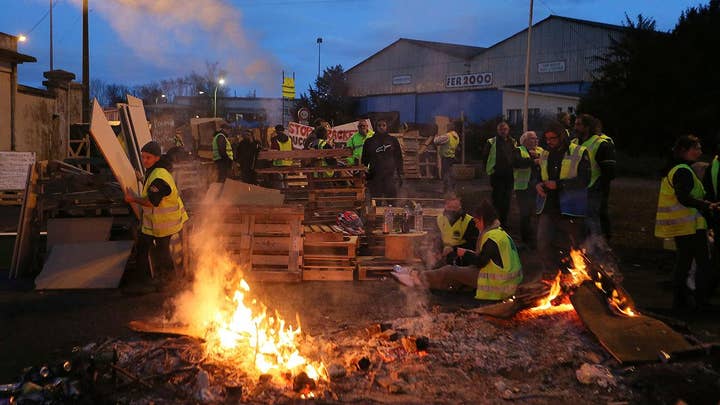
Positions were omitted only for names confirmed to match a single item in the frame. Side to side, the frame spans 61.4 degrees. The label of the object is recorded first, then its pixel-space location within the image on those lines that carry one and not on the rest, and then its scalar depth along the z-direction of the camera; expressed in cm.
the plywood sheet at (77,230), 812
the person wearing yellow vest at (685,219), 616
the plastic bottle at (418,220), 915
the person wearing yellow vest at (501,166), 961
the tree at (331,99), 3569
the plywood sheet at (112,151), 747
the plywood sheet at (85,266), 756
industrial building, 3341
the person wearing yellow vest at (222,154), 1362
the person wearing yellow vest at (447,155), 1367
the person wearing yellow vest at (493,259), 626
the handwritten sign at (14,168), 1642
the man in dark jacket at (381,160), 1043
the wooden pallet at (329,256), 806
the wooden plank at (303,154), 1005
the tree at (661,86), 2216
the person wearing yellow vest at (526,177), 945
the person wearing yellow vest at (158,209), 692
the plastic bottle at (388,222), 877
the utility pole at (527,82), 2330
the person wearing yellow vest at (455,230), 768
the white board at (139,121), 967
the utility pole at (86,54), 2453
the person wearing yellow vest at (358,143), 1218
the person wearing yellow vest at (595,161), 702
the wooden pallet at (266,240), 796
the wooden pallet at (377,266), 814
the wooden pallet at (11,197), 1613
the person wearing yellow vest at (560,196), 697
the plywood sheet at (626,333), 465
